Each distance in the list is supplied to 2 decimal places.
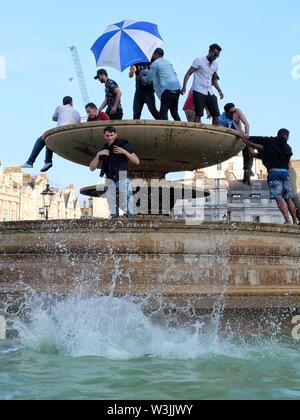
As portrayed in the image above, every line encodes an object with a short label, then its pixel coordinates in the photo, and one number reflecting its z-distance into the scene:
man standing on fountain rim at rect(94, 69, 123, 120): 10.69
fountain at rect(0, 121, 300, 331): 7.87
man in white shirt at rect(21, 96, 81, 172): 10.85
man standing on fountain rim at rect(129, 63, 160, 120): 10.94
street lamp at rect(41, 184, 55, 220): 32.35
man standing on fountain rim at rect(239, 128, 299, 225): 9.86
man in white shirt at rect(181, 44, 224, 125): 10.51
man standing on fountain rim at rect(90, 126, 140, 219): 8.61
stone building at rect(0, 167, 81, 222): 84.38
